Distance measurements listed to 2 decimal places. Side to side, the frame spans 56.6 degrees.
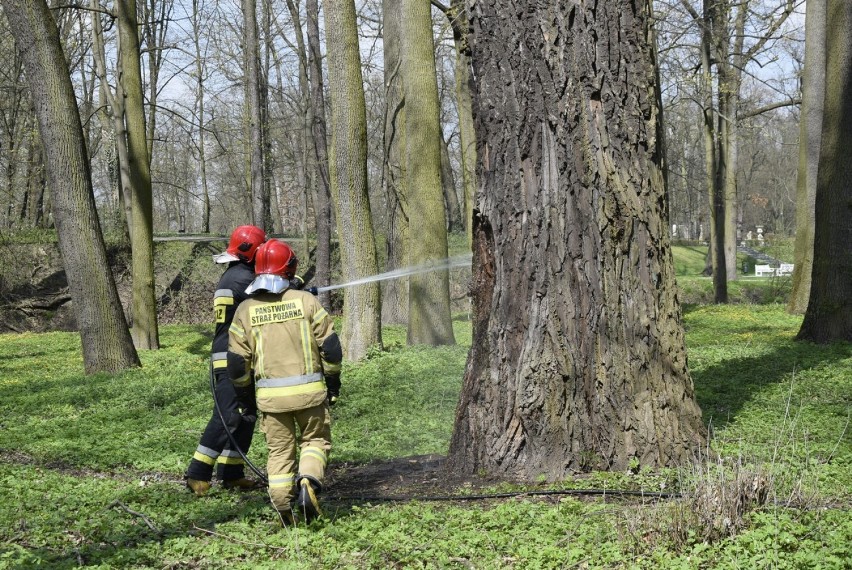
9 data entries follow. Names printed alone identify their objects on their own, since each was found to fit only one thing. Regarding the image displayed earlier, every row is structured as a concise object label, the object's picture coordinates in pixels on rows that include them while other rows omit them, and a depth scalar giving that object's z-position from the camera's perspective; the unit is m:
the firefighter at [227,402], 5.97
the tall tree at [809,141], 15.52
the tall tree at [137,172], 15.35
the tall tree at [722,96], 20.86
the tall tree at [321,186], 20.45
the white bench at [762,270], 42.10
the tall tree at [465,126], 16.59
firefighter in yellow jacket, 5.05
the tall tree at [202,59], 30.77
